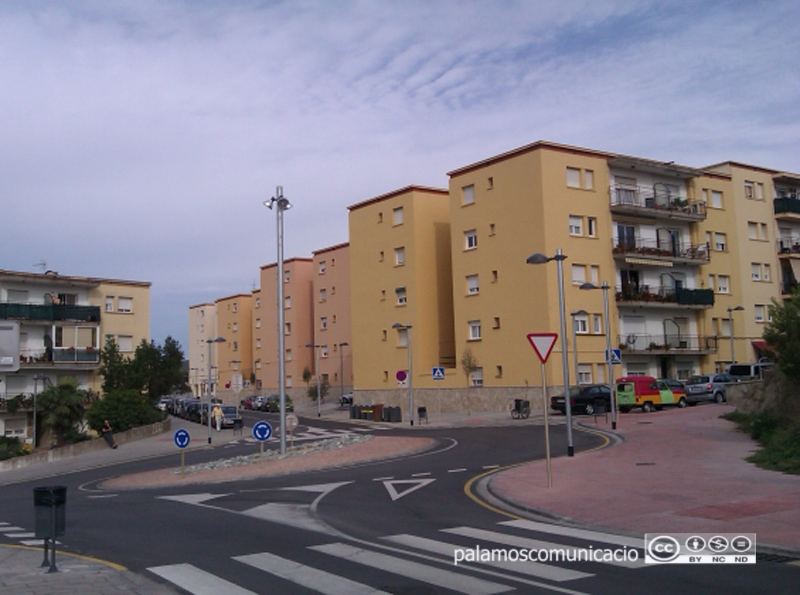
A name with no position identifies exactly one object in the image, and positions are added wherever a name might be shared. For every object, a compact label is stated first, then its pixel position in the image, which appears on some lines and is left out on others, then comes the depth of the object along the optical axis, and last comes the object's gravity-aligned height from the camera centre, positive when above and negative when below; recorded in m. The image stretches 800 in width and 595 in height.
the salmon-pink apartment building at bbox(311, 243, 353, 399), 69.06 +5.59
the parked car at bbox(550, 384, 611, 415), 38.91 -1.38
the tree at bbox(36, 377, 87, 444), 40.44 -1.07
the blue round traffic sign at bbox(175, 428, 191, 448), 22.45 -1.63
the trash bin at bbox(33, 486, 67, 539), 8.95 -1.44
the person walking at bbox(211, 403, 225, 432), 46.56 -1.97
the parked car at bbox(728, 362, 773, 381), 41.14 -0.32
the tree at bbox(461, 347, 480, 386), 47.75 +0.65
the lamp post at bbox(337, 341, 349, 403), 65.75 +0.55
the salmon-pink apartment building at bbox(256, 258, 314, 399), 75.94 +5.54
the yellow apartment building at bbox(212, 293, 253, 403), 90.12 +4.80
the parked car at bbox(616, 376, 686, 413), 38.75 -1.27
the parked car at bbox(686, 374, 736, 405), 41.69 -1.32
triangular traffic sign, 15.43 +0.57
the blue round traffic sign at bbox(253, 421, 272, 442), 23.03 -1.52
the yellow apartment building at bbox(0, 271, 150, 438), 45.94 +3.86
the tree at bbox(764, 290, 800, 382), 21.17 +0.78
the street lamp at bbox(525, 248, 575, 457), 19.94 +1.50
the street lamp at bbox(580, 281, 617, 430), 28.70 -0.59
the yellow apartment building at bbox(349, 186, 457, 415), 54.00 +5.98
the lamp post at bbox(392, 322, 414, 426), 38.30 -0.20
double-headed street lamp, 26.22 +2.40
